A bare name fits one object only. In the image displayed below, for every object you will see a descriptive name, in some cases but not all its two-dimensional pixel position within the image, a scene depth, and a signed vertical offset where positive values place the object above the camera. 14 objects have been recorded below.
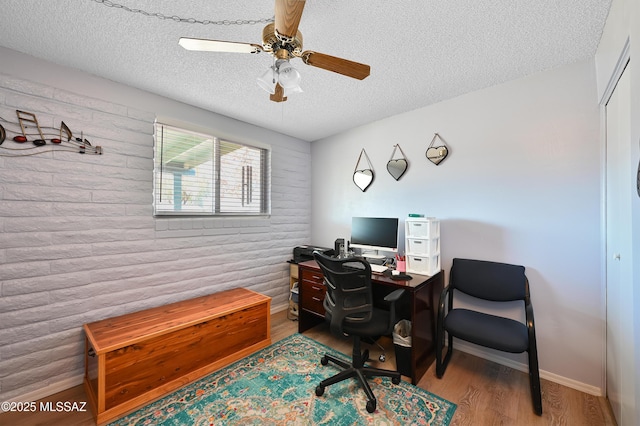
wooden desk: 1.93 -0.86
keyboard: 2.31 -0.54
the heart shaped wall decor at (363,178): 3.04 +0.44
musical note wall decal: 1.68 +0.54
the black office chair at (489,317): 1.68 -0.85
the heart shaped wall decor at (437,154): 2.44 +0.60
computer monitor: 2.56 -0.22
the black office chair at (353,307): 1.72 -0.68
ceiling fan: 1.10 +0.82
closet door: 1.27 -0.25
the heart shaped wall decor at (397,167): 2.73 +0.52
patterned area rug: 1.59 -1.34
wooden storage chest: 1.64 -1.05
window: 2.38 +0.41
